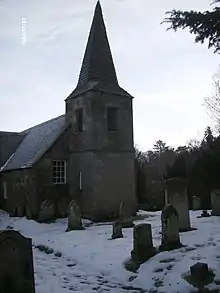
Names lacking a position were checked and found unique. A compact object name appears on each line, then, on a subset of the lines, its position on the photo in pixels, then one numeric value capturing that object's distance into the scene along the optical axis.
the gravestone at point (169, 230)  8.11
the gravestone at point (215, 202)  13.17
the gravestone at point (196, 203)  18.54
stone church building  16.78
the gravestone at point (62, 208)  17.08
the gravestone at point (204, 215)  13.53
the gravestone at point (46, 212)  16.03
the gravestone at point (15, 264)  5.48
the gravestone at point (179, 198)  9.95
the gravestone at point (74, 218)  13.29
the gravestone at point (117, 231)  10.68
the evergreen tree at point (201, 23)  5.21
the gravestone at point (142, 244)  7.82
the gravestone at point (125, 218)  12.84
